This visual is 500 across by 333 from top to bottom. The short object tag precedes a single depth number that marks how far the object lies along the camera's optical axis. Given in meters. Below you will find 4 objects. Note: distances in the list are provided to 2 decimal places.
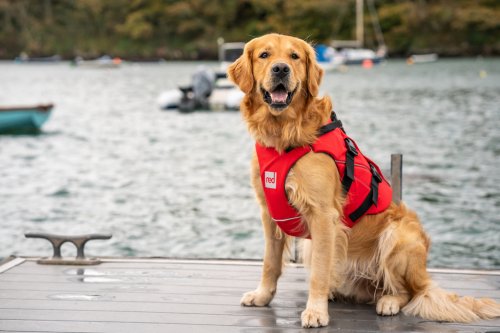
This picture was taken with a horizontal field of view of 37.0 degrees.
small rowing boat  23.83
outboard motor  33.44
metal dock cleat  5.67
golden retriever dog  4.21
